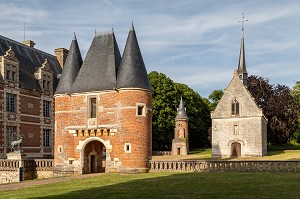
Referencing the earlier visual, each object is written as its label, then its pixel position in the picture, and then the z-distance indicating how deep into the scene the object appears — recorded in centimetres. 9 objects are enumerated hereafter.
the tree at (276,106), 4494
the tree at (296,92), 5378
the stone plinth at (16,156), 2408
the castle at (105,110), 2195
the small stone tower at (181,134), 4869
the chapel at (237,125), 3916
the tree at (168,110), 5272
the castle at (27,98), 2948
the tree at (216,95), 7293
